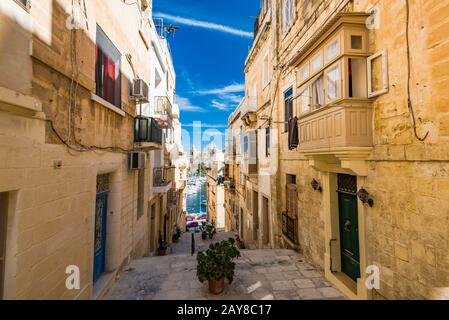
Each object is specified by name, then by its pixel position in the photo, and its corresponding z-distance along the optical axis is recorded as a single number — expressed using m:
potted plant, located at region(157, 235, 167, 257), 13.36
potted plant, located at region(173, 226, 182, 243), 18.44
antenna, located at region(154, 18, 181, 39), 15.86
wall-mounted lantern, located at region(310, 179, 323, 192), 6.92
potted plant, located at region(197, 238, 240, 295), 5.21
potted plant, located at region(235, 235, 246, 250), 15.12
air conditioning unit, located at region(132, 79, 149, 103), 7.93
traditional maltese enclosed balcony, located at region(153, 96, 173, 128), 12.03
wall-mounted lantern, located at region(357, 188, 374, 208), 4.88
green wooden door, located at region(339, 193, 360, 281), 5.82
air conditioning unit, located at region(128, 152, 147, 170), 7.62
